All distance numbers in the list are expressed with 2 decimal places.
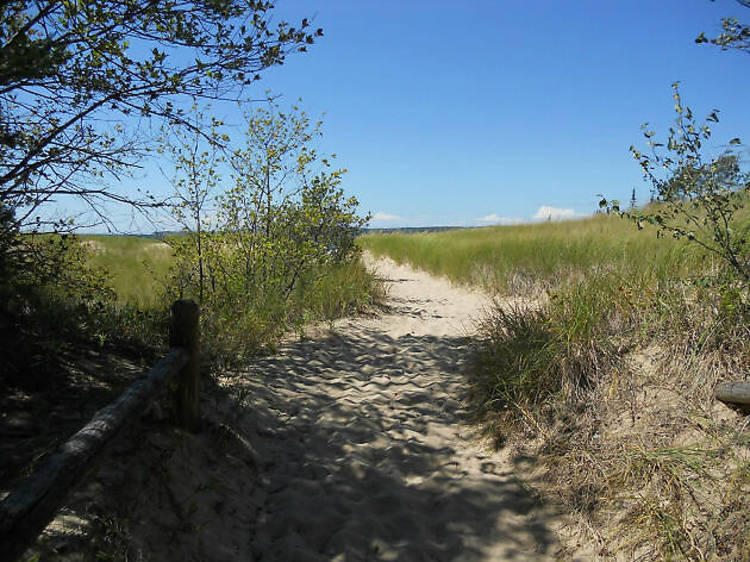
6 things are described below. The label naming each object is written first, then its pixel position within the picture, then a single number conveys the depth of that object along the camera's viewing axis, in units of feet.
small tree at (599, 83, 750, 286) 11.80
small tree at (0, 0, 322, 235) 10.30
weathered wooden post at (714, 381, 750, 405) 9.06
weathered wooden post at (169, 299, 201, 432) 10.43
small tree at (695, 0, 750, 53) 12.12
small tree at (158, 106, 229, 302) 20.24
